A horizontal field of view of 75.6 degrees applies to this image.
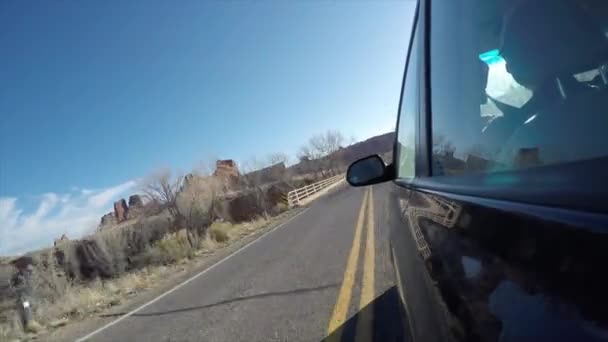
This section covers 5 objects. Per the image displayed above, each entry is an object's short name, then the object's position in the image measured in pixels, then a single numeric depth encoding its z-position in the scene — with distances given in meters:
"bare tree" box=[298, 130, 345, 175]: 78.81
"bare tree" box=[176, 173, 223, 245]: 22.42
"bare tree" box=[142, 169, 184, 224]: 30.39
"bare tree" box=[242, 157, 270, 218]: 26.56
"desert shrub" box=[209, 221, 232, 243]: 15.42
